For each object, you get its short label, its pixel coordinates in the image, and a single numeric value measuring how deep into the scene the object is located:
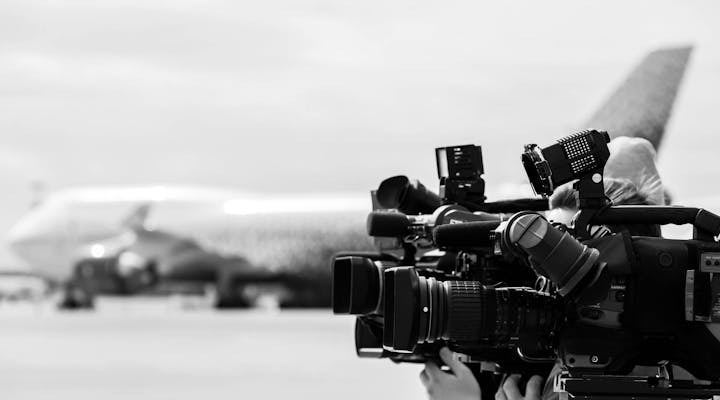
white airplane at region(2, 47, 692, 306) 35.56
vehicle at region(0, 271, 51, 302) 70.78
